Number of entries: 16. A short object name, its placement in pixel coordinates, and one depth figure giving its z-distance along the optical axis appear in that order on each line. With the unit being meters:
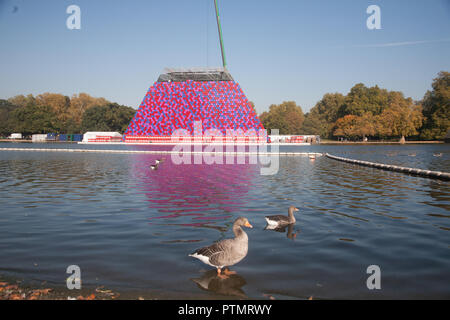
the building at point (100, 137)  93.88
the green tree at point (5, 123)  111.62
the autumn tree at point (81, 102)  139.00
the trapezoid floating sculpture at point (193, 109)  85.00
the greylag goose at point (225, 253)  6.31
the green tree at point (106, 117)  103.44
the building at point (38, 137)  108.06
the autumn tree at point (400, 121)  89.69
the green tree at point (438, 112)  85.56
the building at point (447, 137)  84.99
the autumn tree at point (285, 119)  110.99
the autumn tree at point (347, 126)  96.24
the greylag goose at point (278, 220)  9.48
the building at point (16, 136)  114.25
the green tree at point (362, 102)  100.38
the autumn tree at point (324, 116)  115.28
